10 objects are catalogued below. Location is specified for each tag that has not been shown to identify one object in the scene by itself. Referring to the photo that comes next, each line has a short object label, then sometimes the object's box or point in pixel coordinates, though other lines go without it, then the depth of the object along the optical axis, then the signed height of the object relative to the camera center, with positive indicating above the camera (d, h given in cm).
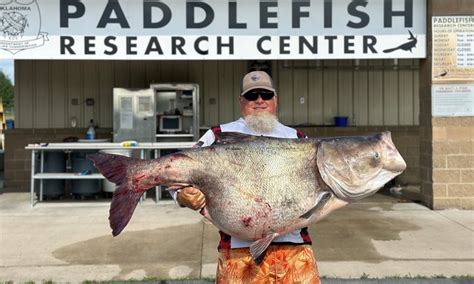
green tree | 5638 +621
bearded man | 260 -57
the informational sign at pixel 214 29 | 835 +178
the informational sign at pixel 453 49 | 833 +142
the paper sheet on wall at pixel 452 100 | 835 +58
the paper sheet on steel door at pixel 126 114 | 1089 +49
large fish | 220 -18
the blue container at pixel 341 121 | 1172 +34
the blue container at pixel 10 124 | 1256 +34
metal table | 891 -20
